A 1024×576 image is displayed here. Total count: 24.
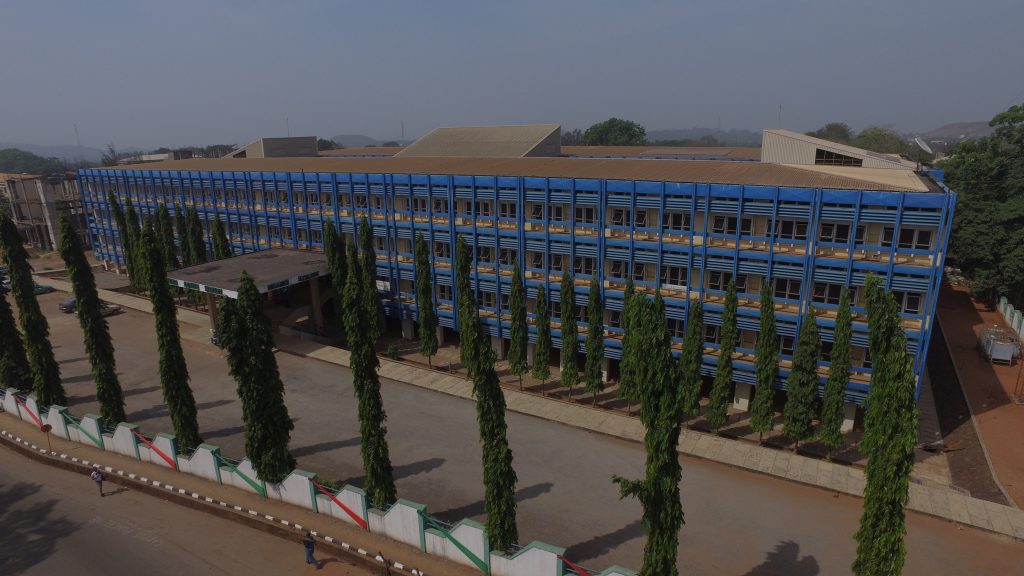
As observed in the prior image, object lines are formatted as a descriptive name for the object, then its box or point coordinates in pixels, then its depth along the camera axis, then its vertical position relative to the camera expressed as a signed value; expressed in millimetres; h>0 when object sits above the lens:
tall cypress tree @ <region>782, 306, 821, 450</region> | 27469 -11801
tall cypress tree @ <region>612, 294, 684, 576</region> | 15258 -8108
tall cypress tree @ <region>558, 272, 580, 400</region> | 34719 -11452
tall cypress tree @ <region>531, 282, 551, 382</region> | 35375 -12226
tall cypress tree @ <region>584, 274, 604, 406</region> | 33844 -11763
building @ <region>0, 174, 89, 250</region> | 83938 -7549
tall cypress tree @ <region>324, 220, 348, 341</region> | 42656 -8204
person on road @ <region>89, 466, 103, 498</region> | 26516 -14547
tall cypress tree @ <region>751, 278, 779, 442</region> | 28406 -11477
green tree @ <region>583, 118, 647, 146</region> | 147125 +685
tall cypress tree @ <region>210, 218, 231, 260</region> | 52094 -8216
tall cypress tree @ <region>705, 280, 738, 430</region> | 29469 -11823
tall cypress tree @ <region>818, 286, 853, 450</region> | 26359 -11470
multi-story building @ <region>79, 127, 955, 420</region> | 28562 -5300
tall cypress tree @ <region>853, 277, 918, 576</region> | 14945 -8131
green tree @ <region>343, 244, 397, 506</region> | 22578 -10363
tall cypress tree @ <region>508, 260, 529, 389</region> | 36125 -11639
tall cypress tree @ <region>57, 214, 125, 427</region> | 29406 -9331
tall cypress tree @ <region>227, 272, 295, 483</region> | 22547 -9601
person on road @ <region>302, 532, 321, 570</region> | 21453 -14586
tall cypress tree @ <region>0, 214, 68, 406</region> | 31656 -9146
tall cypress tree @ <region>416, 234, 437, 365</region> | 40562 -11311
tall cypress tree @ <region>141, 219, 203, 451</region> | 26766 -9638
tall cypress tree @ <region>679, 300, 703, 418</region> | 30078 -11589
